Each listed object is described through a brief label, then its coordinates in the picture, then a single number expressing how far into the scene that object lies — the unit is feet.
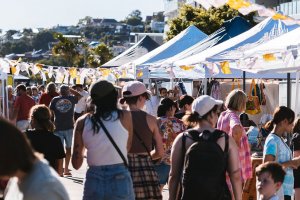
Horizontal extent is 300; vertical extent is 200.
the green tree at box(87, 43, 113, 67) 339.98
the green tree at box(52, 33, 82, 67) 327.26
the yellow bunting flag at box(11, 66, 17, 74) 97.35
